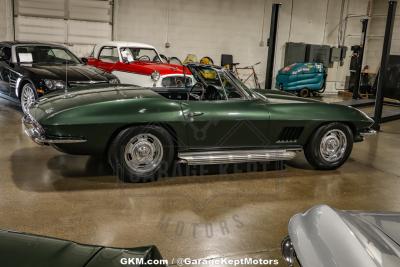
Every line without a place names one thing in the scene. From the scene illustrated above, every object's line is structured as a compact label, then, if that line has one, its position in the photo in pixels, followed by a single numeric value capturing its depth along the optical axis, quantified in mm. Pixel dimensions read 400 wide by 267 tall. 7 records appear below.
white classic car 8703
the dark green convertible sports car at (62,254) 1619
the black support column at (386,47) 8312
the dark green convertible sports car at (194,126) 4320
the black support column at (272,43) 8245
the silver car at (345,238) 1605
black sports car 7258
